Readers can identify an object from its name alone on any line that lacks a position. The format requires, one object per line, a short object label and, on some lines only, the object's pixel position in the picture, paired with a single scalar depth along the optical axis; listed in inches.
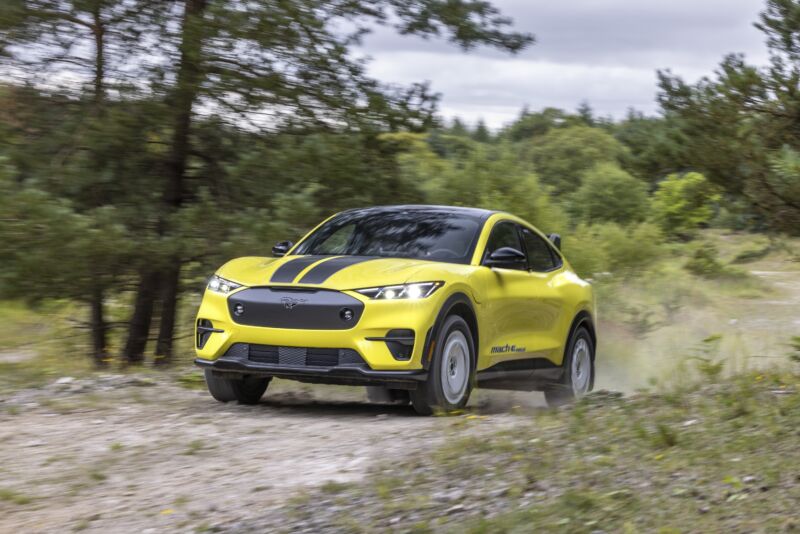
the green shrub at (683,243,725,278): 1300.4
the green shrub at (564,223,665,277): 1118.4
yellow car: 329.7
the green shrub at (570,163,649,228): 1536.7
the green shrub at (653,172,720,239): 1556.3
